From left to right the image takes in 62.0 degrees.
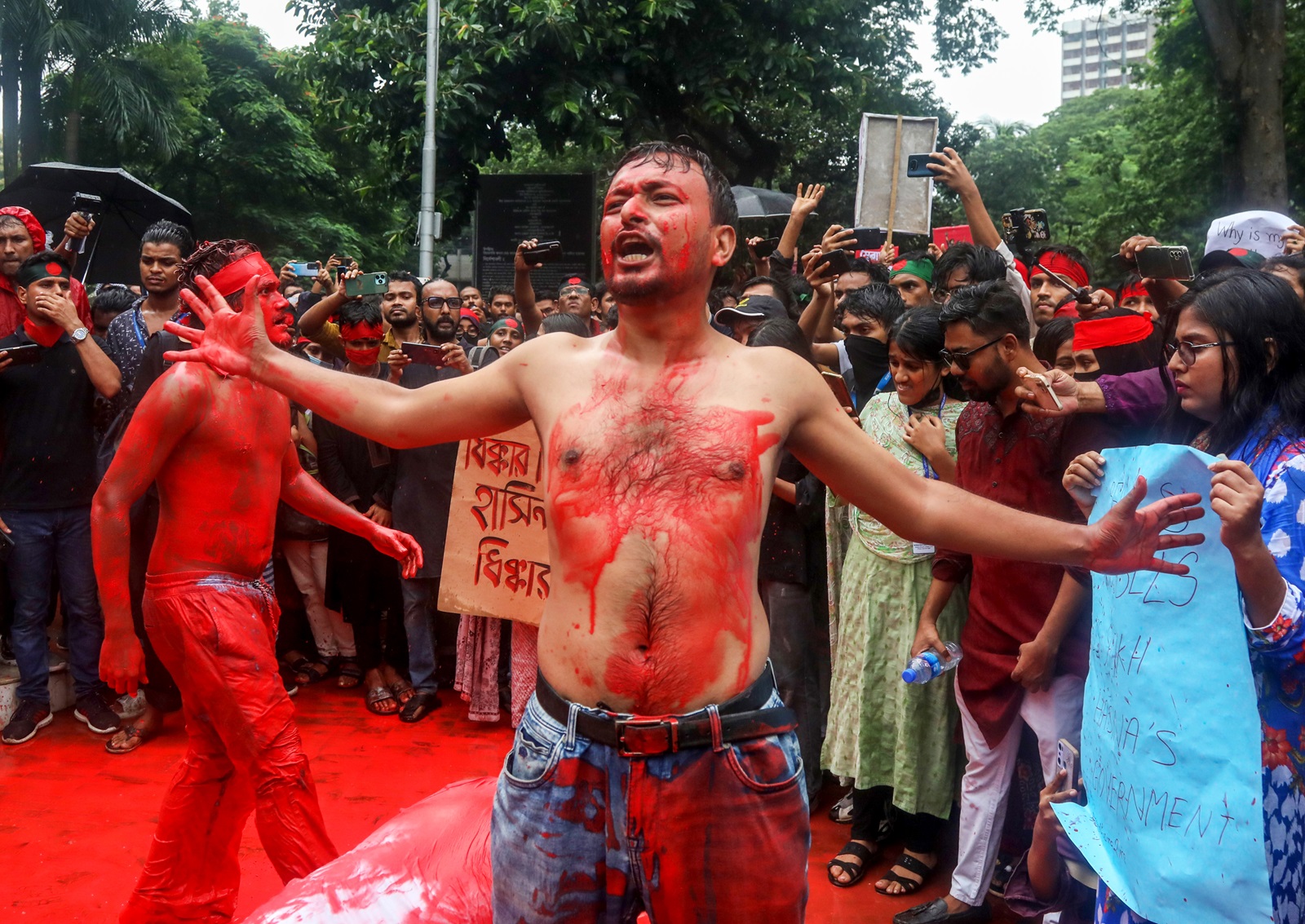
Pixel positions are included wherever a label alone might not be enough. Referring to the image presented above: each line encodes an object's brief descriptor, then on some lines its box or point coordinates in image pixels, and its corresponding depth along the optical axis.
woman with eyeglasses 2.29
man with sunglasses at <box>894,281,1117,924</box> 3.65
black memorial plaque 13.57
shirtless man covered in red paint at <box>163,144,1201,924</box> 2.08
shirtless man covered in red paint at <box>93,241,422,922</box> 3.57
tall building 138.38
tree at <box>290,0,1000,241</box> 12.84
